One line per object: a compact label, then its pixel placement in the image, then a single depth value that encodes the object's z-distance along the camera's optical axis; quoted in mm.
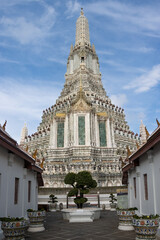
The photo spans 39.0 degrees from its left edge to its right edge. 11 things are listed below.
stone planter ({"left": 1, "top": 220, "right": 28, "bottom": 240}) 7922
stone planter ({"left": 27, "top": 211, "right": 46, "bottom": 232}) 11047
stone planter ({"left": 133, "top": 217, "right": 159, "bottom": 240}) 7871
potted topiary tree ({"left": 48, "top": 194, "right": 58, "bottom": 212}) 24844
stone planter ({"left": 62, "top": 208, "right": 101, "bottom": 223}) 14188
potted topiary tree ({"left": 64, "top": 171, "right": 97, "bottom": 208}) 15094
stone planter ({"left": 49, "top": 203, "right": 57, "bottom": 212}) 24680
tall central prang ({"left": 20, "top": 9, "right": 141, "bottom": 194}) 44906
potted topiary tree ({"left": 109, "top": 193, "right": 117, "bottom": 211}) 24656
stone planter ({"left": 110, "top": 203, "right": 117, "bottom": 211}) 24653
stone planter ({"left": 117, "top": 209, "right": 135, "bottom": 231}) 10883
